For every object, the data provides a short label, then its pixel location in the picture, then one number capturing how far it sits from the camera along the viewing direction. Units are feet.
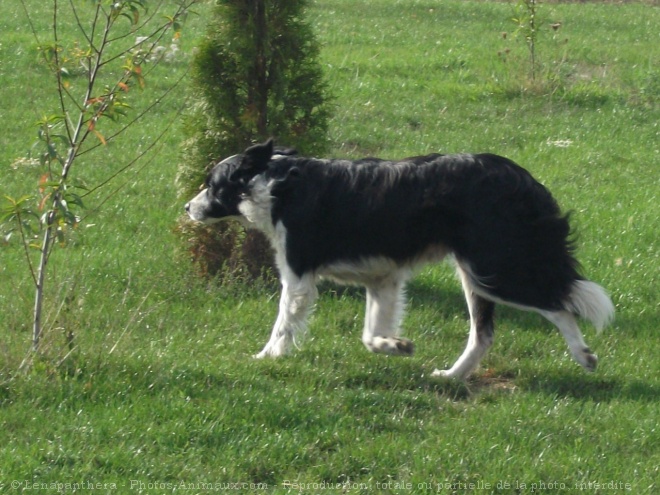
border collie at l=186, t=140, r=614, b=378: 40.55
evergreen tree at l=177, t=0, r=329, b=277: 51.67
